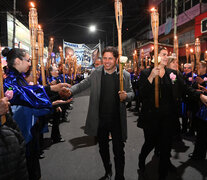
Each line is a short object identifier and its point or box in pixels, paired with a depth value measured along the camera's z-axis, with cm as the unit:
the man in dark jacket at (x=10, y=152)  156
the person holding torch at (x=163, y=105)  279
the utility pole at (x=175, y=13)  934
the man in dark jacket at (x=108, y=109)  287
